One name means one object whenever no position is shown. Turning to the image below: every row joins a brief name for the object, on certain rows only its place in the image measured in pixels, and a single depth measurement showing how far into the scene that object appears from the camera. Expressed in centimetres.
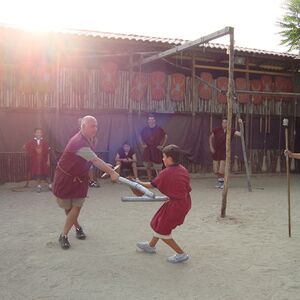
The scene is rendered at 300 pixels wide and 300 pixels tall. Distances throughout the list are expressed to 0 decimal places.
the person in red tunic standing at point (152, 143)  1081
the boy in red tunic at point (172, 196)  455
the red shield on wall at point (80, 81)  1060
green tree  1355
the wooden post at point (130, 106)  1127
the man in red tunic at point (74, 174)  494
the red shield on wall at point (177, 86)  1180
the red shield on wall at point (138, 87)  1134
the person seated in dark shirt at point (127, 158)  1071
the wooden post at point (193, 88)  1198
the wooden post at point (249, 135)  1293
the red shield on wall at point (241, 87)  1269
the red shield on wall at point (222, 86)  1246
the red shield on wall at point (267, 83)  1306
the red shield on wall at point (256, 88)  1292
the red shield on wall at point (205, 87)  1219
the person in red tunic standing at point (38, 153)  973
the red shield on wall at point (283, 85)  1329
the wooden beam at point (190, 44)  699
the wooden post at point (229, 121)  684
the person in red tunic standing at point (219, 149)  1053
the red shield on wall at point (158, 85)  1155
